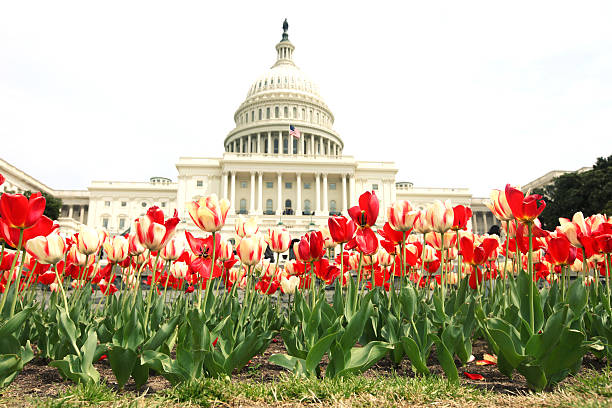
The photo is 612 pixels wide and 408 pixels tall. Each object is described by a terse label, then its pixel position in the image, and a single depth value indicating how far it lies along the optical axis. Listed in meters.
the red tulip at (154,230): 3.08
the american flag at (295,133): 58.17
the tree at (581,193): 34.53
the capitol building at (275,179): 59.28
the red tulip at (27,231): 2.82
